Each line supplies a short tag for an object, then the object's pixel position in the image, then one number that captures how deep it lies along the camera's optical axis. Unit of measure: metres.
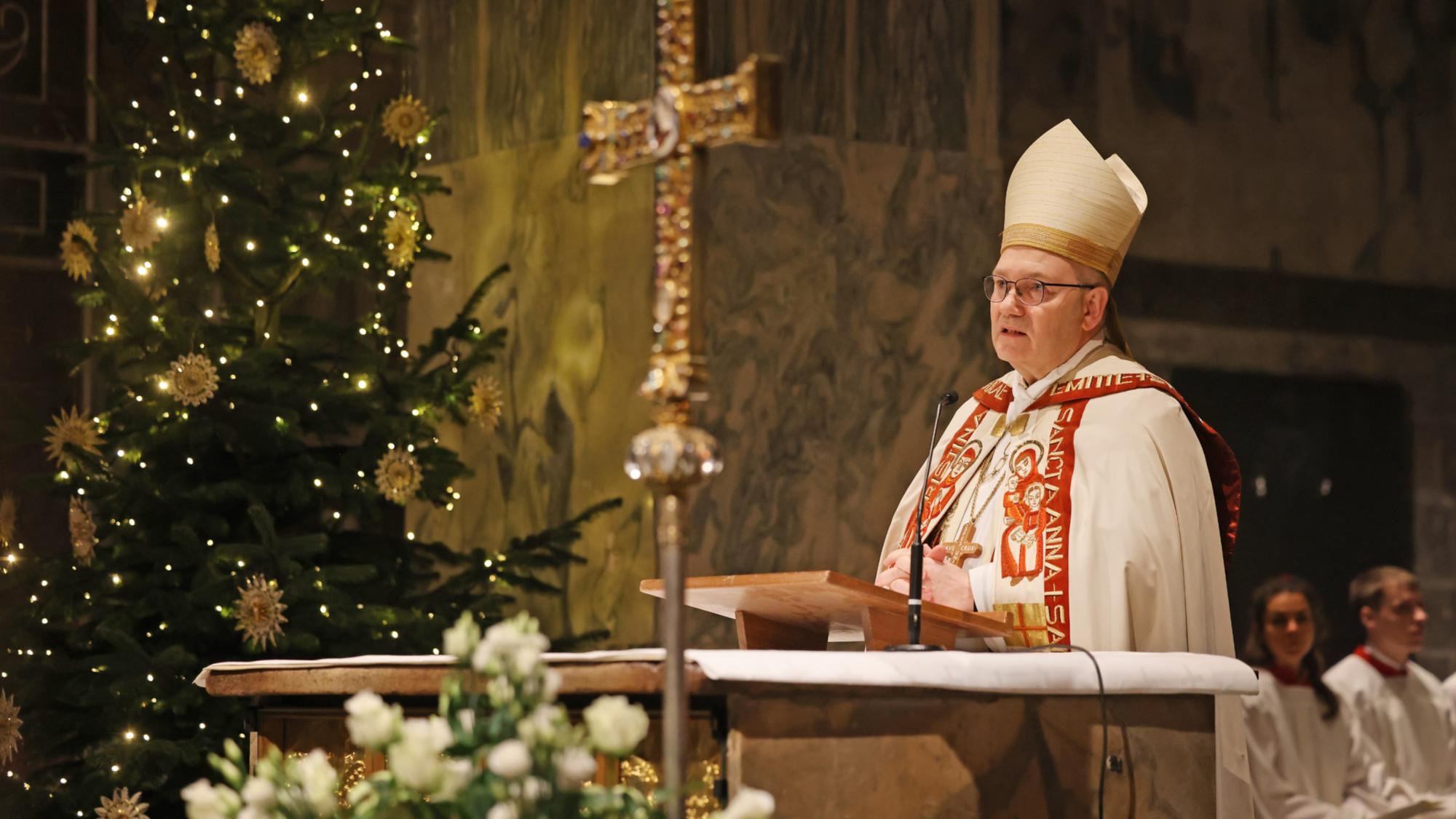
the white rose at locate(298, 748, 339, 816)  4.50
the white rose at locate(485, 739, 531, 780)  4.22
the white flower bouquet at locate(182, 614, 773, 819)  4.36
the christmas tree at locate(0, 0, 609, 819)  10.80
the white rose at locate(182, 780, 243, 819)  4.54
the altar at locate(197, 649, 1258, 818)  5.80
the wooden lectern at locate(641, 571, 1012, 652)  6.52
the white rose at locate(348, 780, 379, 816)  4.62
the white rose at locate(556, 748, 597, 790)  4.39
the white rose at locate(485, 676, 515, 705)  4.55
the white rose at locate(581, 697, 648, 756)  4.35
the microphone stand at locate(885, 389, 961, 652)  6.64
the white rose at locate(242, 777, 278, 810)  4.48
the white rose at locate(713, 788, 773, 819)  4.45
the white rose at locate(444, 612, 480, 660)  4.60
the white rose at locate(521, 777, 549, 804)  4.44
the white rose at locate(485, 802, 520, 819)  4.29
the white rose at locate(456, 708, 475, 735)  4.64
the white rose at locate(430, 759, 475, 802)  4.37
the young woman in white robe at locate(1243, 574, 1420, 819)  15.41
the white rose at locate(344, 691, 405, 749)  4.42
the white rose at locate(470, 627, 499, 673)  4.54
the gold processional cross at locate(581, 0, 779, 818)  5.03
